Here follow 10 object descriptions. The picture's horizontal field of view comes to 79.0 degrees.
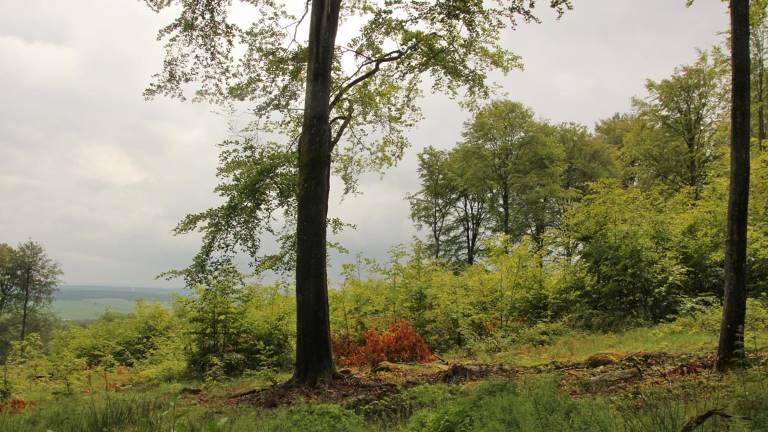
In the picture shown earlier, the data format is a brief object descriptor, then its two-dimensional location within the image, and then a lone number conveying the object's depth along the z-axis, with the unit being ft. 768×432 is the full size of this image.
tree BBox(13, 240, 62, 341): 134.21
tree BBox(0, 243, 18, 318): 131.23
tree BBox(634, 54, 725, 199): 79.10
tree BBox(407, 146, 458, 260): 109.50
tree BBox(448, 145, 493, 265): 98.94
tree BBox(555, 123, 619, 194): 102.17
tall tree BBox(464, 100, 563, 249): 93.81
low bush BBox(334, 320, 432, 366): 37.99
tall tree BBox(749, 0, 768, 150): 70.33
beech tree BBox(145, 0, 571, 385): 27.96
